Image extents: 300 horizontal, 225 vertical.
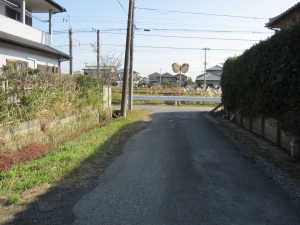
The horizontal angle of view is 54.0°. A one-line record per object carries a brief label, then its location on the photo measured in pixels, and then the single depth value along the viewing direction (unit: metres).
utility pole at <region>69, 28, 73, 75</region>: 30.72
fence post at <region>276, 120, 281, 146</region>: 8.34
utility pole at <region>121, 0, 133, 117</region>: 16.56
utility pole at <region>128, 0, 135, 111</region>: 18.98
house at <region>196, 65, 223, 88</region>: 69.06
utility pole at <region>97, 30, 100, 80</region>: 32.95
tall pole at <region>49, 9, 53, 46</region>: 17.43
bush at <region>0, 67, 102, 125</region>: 7.04
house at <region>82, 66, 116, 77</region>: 38.64
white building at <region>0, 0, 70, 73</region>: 12.91
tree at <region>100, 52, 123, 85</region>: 35.38
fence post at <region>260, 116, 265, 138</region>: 9.72
